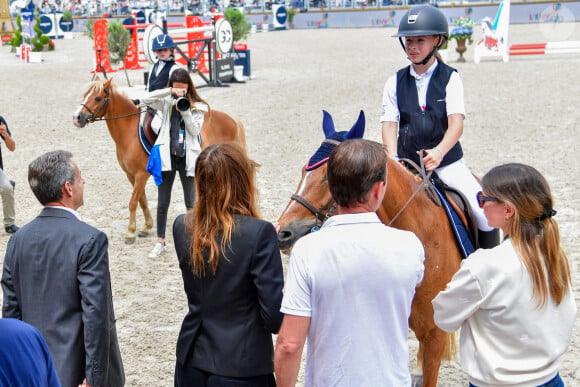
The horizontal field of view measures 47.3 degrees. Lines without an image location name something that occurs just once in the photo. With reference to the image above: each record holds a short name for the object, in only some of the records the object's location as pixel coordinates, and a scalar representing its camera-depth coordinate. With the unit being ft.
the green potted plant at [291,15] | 144.15
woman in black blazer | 8.30
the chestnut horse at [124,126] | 24.98
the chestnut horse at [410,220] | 10.19
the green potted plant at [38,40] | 92.00
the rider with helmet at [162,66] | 27.55
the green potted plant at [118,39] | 72.33
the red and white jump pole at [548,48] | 76.69
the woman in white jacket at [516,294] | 7.98
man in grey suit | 9.57
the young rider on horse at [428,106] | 13.29
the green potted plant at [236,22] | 75.10
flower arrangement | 72.74
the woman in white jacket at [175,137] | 22.72
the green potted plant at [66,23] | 129.90
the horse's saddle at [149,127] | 24.41
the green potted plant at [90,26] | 100.31
